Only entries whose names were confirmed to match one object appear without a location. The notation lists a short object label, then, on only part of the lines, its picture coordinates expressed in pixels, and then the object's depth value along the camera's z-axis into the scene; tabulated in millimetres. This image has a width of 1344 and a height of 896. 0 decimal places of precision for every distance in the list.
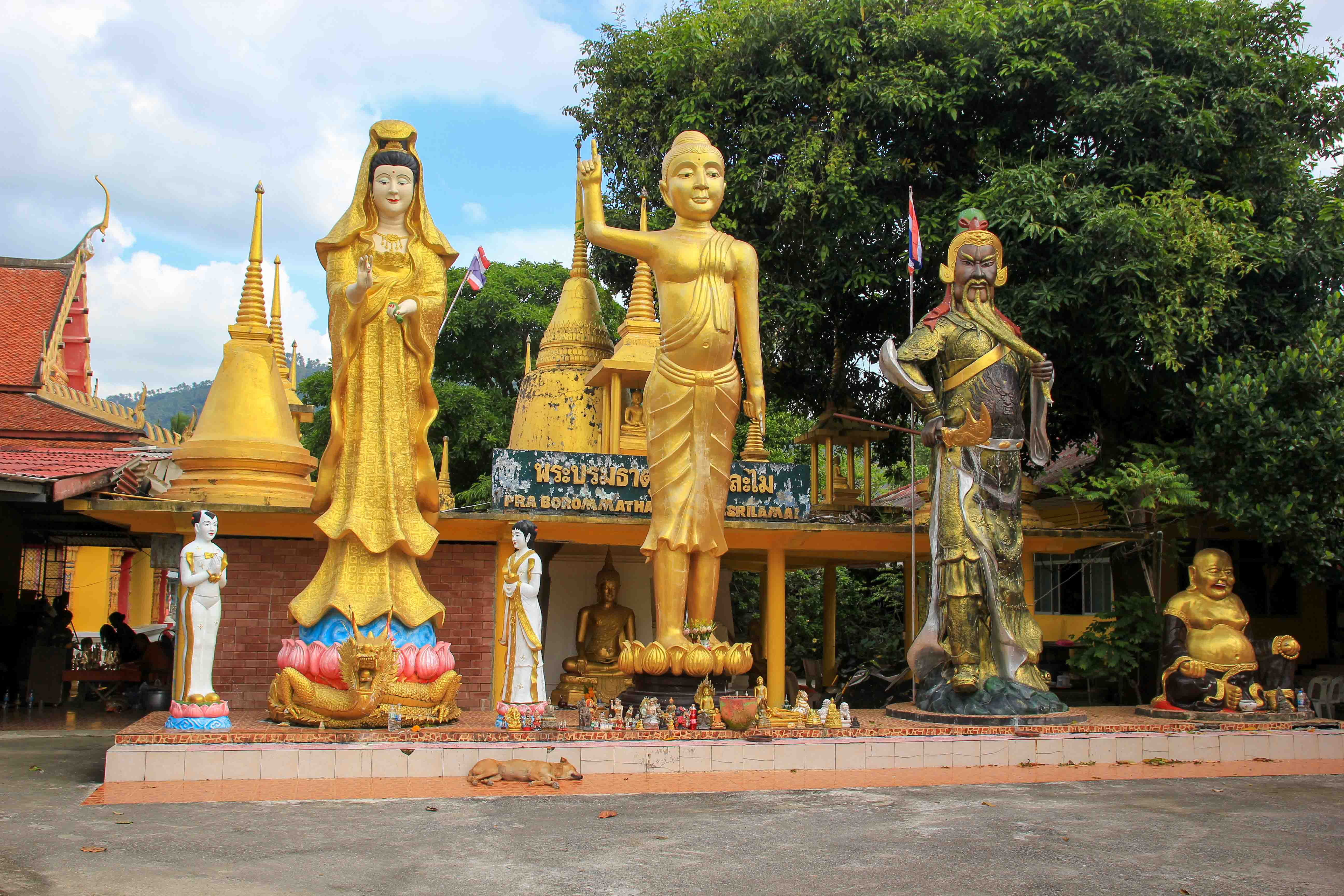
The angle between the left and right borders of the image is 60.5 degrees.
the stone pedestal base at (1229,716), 10258
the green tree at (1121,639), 12578
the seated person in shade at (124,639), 15320
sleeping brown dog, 7832
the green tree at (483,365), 23625
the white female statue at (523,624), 9070
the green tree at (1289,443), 11250
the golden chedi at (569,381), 14078
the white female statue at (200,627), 8469
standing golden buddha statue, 9781
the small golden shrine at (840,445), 14336
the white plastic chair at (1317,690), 13781
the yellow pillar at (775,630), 12172
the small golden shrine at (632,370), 12969
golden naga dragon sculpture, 8758
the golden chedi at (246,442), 11523
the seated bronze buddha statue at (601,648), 12898
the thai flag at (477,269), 12930
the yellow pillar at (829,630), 16438
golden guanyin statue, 9406
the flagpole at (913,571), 10617
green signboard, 11336
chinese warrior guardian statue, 10227
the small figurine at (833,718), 9516
